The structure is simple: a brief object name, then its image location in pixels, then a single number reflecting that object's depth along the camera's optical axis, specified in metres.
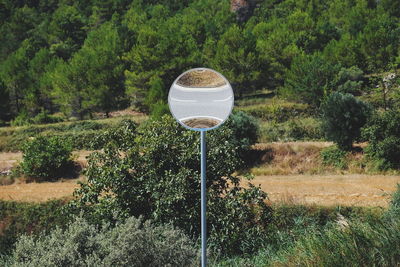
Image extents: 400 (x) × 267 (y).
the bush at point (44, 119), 43.41
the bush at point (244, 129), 26.14
